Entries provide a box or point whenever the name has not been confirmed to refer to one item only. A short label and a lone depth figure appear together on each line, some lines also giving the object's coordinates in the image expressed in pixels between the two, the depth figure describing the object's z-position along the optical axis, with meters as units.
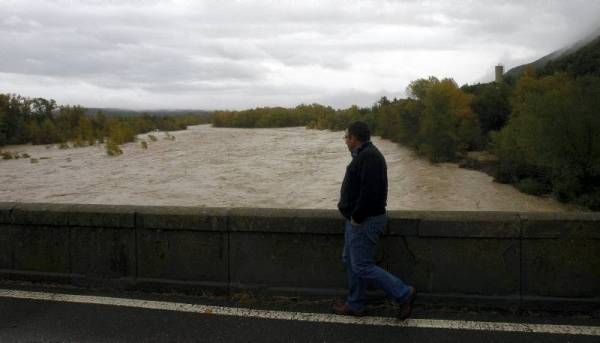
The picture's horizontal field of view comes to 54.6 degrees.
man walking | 4.45
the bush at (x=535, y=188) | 29.81
